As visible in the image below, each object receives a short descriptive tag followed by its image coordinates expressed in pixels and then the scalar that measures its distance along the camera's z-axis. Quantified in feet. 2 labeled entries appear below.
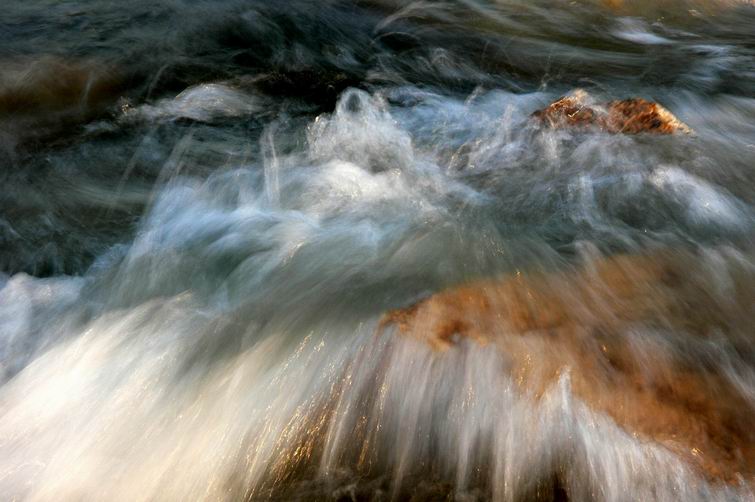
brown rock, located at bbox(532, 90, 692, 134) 15.94
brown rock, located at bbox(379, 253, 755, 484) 8.11
